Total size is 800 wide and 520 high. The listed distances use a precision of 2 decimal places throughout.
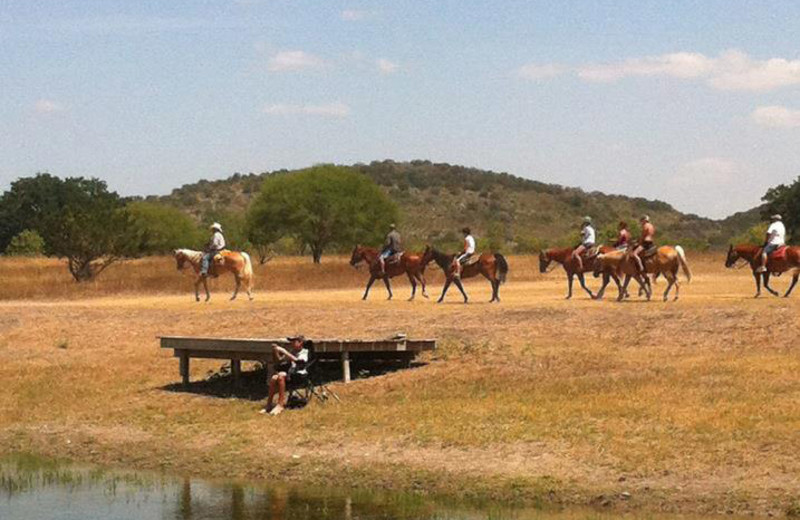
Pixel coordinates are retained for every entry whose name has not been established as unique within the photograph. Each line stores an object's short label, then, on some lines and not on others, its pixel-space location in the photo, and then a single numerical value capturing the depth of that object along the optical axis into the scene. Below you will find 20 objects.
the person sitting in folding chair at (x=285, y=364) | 25.34
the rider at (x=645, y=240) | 38.72
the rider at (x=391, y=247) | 43.44
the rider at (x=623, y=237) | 39.78
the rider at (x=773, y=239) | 38.44
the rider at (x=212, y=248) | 43.66
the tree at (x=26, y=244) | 104.12
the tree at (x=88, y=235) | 58.22
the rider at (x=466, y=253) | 40.19
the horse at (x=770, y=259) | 38.28
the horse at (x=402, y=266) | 43.01
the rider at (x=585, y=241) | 41.69
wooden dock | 26.62
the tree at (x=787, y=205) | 96.62
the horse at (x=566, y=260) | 41.66
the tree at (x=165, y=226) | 106.56
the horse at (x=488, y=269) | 39.75
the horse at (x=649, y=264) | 38.81
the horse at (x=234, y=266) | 44.72
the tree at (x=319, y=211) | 86.44
